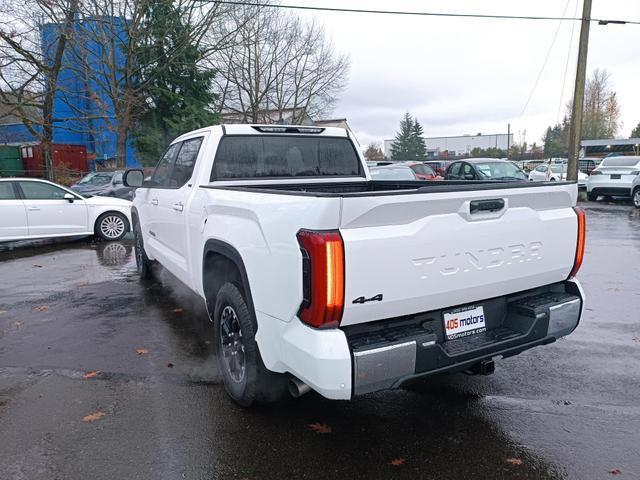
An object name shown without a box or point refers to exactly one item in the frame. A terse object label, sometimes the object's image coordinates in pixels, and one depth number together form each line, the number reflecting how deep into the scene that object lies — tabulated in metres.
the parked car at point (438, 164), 37.35
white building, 94.03
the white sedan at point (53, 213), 10.54
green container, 28.11
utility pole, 17.08
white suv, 17.17
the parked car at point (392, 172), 15.32
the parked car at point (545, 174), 26.27
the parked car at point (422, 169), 22.88
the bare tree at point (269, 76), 31.83
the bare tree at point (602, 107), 72.12
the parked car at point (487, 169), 15.95
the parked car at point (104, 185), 17.24
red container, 27.73
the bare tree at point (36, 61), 21.00
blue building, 21.91
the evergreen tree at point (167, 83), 23.12
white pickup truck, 2.52
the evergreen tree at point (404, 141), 80.50
